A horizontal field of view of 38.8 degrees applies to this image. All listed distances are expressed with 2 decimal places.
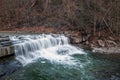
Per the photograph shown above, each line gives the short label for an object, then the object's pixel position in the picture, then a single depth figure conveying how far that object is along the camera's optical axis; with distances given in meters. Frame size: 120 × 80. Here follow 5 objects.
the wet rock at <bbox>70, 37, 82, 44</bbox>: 13.94
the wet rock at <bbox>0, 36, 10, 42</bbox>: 10.60
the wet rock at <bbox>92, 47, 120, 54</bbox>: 12.24
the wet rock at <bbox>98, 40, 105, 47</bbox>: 13.26
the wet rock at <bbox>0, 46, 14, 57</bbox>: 9.33
